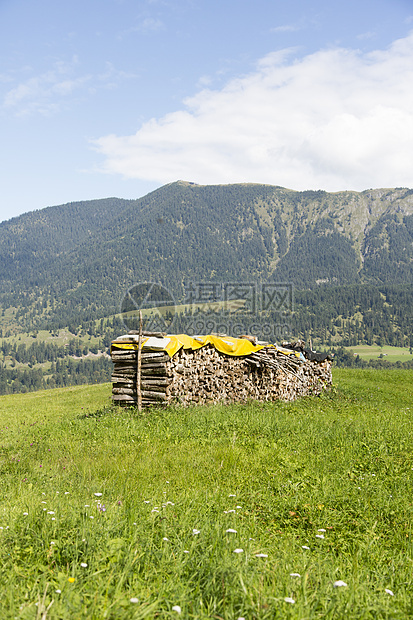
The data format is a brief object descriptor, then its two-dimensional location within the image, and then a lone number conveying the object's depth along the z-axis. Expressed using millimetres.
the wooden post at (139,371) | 13812
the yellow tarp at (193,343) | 14195
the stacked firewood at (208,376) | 14078
